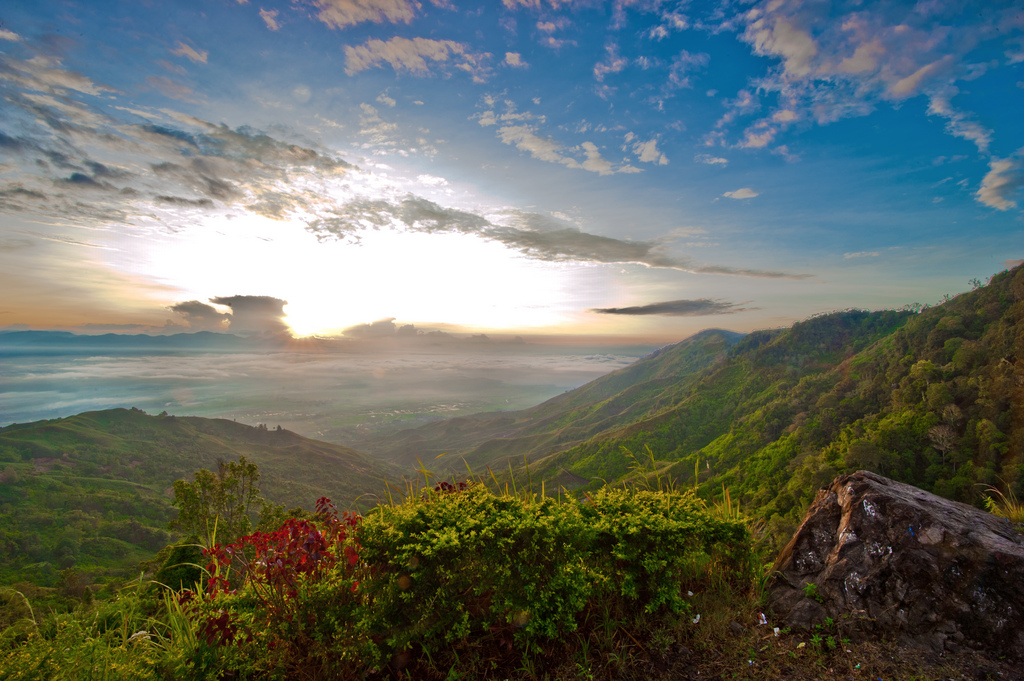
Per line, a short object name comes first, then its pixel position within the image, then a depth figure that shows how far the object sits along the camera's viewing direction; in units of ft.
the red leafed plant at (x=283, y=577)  11.20
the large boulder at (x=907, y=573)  11.59
